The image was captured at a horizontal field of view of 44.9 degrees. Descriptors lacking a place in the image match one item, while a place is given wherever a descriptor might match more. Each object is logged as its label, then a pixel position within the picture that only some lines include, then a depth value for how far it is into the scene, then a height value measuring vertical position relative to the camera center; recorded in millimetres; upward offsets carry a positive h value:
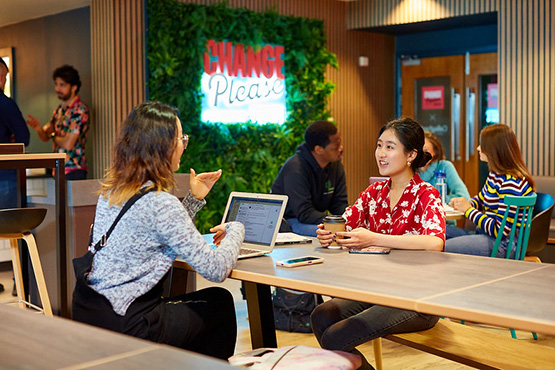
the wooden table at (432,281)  1777 -437
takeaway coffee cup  2848 -337
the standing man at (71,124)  6211 +213
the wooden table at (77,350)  1163 -381
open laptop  2772 -308
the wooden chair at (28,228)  3896 -475
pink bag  1989 -650
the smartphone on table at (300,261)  2461 -432
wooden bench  2318 -753
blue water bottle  4982 -301
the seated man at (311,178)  4688 -235
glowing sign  7241 +692
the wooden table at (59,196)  3973 -294
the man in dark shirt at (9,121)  5160 +207
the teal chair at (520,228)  3934 -512
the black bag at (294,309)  4340 -1064
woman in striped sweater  4219 -282
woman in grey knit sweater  2314 -358
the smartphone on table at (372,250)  2673 -424
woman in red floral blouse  2625 -360
